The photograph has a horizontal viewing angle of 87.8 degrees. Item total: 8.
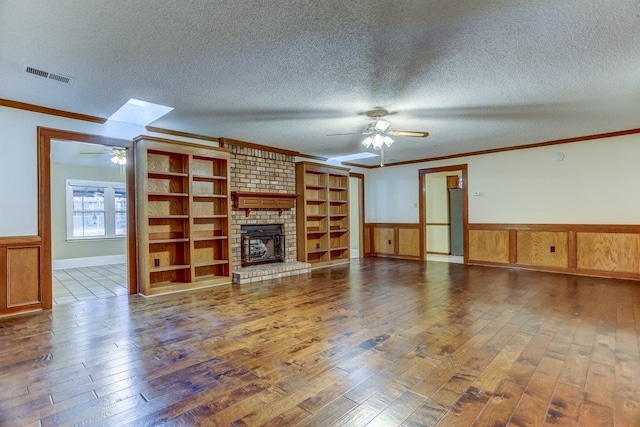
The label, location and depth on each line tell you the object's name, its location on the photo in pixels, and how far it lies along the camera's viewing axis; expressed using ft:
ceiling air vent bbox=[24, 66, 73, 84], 9.77
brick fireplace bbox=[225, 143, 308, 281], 19.04
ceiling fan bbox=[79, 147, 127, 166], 19.56
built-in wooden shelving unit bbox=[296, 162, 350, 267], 22.26
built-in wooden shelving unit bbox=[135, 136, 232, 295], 15.39
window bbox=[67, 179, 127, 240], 25.09
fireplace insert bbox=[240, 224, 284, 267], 19.40
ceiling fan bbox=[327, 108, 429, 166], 14.09
